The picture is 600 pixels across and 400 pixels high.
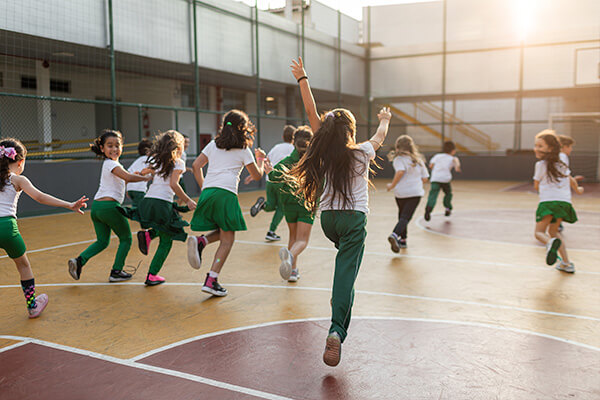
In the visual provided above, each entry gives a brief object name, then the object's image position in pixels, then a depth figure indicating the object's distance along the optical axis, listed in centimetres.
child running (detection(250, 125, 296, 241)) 729
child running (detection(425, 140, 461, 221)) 955
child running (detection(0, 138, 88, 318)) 380
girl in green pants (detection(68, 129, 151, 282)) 484
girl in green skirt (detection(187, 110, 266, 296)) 438
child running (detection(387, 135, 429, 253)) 670
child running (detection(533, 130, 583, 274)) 545
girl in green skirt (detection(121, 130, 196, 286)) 481
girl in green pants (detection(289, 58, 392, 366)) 312
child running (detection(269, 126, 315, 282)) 479
